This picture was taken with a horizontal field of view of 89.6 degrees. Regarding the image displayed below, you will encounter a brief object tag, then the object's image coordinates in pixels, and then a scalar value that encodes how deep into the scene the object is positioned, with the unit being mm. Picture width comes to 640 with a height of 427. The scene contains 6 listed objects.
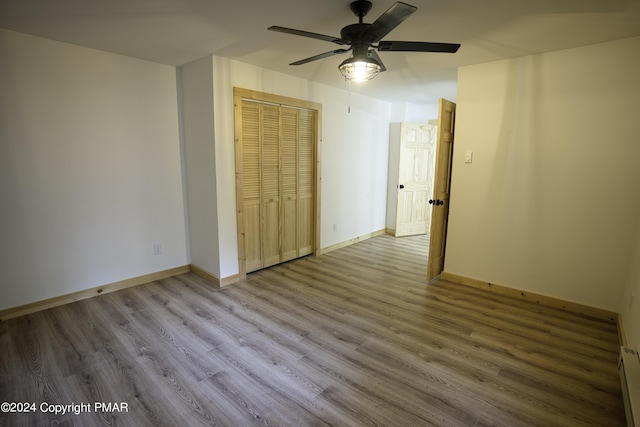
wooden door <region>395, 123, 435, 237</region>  5738
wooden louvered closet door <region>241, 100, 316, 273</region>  3768
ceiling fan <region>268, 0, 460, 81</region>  1899
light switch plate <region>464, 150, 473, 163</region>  3555
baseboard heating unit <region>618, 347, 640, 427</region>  1582
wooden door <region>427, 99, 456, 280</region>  3562
